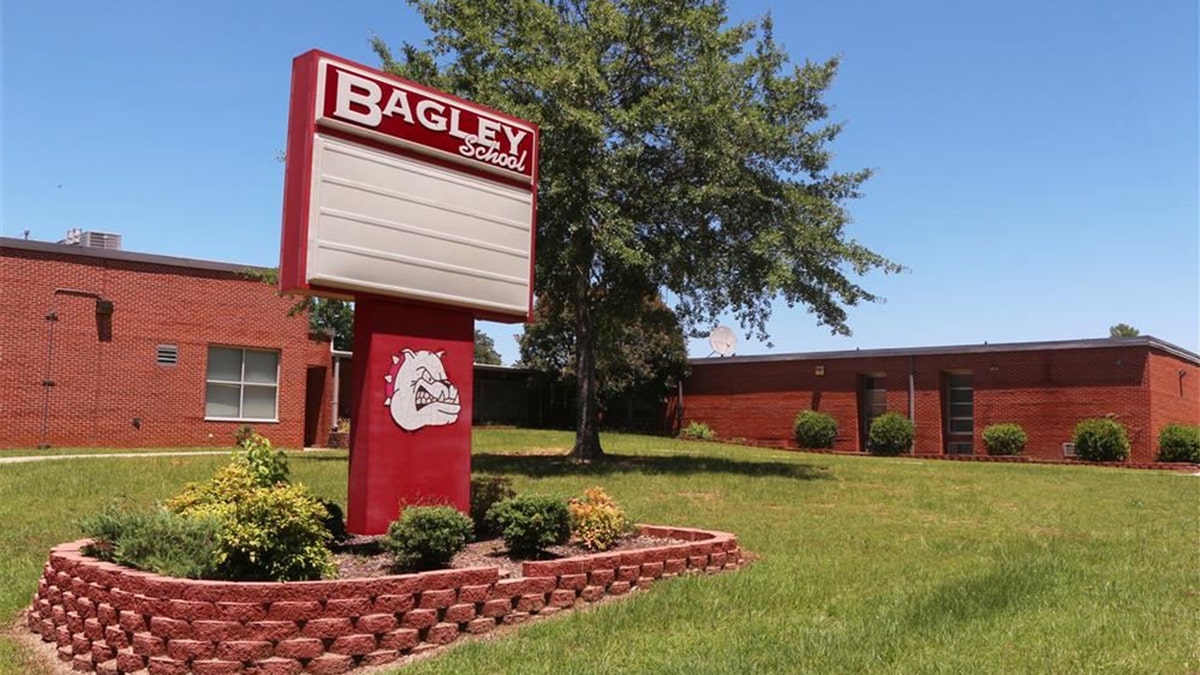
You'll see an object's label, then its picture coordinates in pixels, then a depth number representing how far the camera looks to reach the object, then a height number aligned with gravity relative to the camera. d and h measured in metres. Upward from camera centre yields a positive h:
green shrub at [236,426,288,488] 8.06 -0.42
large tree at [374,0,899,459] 16.98 +5.06
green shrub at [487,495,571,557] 8.41 -0.88
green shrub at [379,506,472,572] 7.49 -0.92
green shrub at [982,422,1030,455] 29.38 -0.18
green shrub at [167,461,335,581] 6.68 -0.87
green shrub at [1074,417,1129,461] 27.27 -0.13
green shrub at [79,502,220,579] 6.78 -0.98
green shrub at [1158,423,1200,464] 26.97 -0.15
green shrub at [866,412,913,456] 31.23 -0.15
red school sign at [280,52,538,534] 8.74 +1.56
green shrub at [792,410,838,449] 33.00 -0.10
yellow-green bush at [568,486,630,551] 8.94 -0.92
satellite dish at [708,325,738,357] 36.03 +3.06
